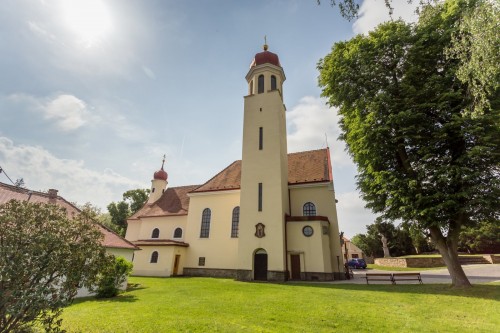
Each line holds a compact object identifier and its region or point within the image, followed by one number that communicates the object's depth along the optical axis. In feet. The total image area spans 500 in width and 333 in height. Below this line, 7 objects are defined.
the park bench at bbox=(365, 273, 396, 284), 55.57
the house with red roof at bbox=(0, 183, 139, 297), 45.34
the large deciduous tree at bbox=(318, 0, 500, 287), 41.09
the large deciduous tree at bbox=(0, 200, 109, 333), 15.88
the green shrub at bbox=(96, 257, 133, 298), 41.88
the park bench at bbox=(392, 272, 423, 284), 53.84
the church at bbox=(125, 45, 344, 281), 67.21
